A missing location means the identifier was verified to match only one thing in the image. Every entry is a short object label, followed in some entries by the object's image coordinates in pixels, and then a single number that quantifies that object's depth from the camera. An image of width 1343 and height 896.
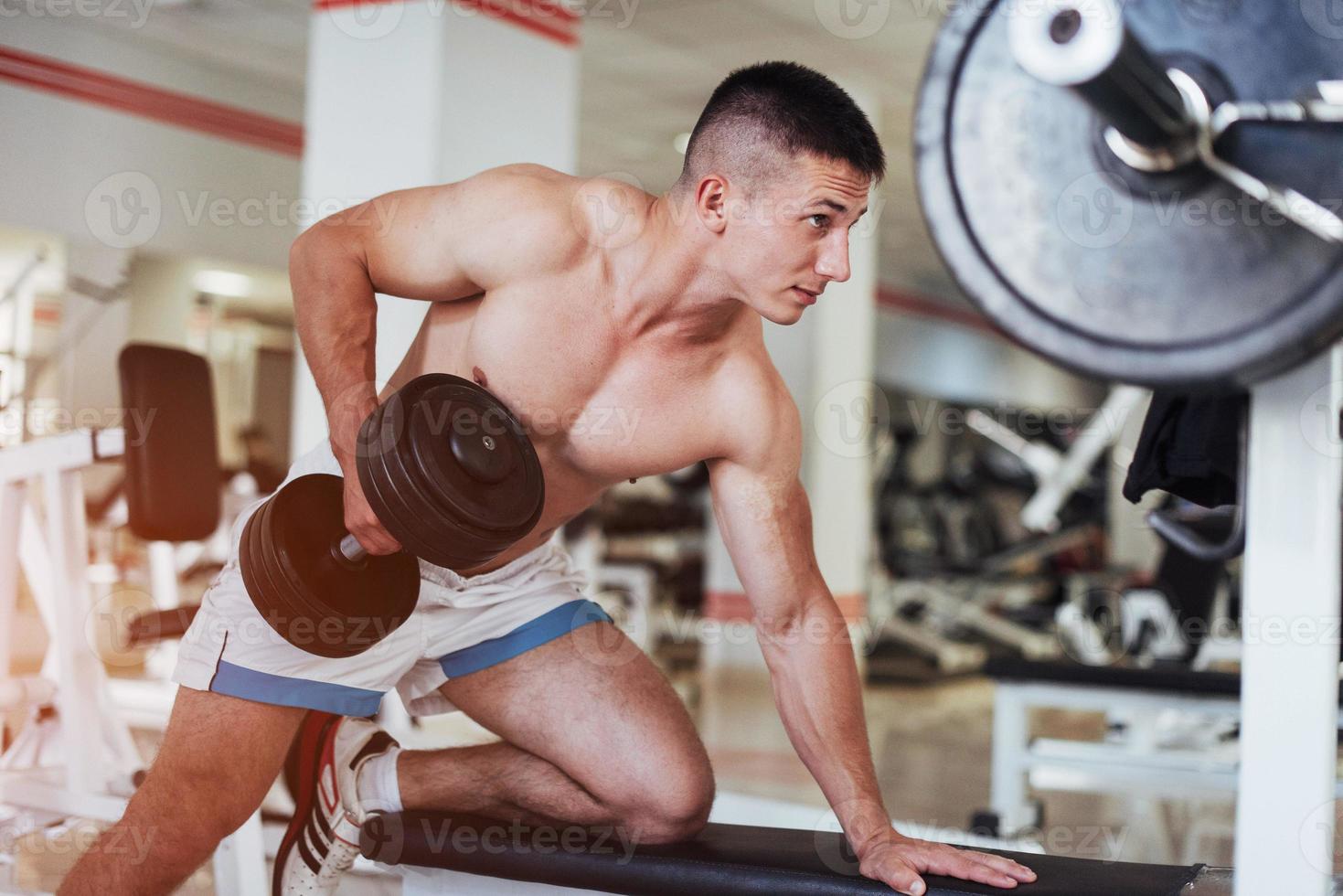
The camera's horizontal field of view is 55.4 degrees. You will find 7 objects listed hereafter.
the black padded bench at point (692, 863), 1.56
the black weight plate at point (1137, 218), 1.20
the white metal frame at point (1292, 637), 1.39
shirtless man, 1.63
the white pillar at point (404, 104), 3.43
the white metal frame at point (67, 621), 2.78
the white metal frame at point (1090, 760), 3.11
